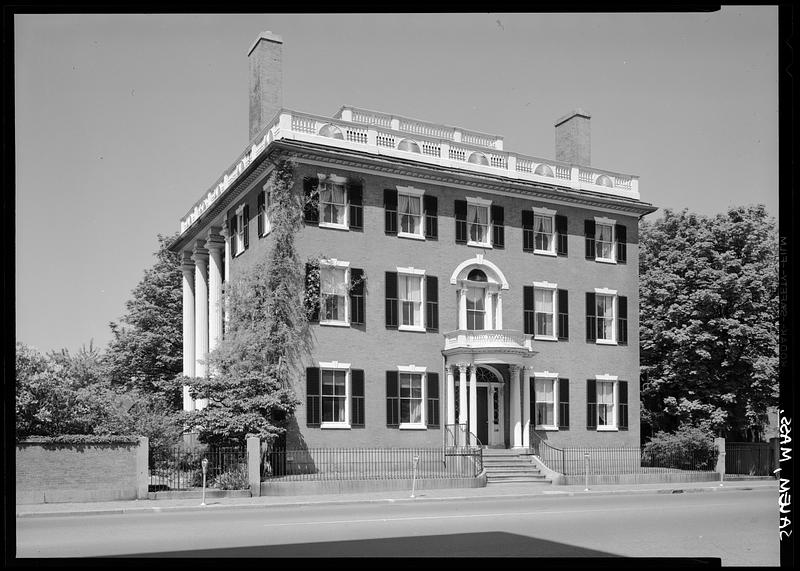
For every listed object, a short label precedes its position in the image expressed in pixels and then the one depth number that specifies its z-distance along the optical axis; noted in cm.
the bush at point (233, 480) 2475
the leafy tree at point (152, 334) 4753
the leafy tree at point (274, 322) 2891
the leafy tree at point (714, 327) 3869
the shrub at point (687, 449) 3509
